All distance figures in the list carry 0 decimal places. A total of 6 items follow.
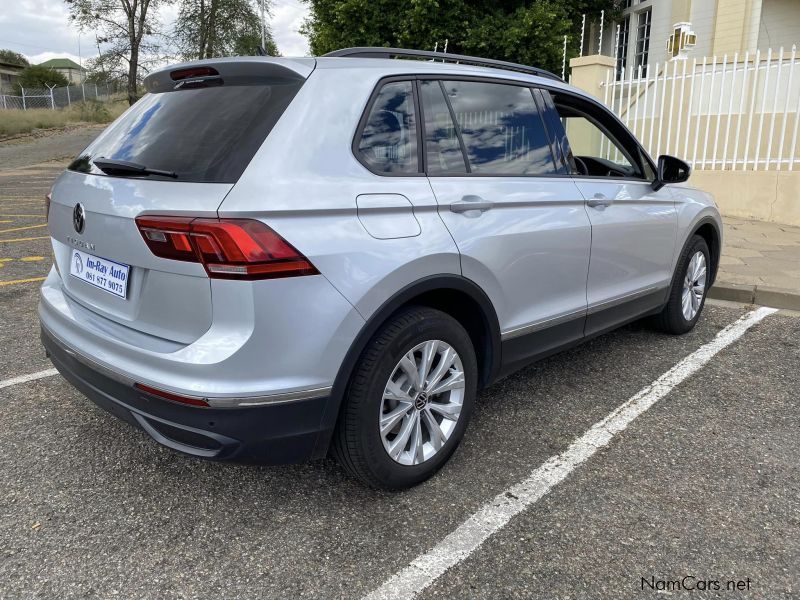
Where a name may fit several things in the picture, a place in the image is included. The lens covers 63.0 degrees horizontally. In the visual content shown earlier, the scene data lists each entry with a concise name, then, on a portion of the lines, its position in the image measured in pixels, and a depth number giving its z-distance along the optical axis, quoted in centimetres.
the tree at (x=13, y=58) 7606
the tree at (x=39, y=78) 5756
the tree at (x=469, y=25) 1455
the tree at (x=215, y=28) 2672
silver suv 212
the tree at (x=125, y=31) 2592
